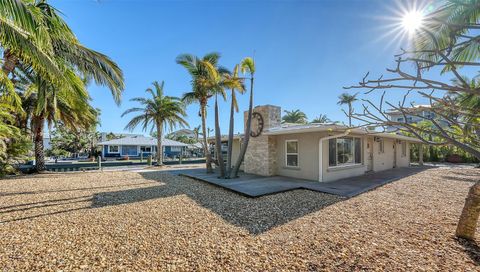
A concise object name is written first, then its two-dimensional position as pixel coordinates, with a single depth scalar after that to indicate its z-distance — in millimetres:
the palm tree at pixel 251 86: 9785
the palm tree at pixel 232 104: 10412
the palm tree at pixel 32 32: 3717
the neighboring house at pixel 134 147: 31430
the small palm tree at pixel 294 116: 34125
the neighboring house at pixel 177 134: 51825
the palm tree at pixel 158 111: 18609
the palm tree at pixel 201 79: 10445
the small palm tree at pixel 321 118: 38959
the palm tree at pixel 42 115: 12242
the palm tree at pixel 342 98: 34216
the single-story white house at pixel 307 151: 9562
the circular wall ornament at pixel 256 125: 11495
